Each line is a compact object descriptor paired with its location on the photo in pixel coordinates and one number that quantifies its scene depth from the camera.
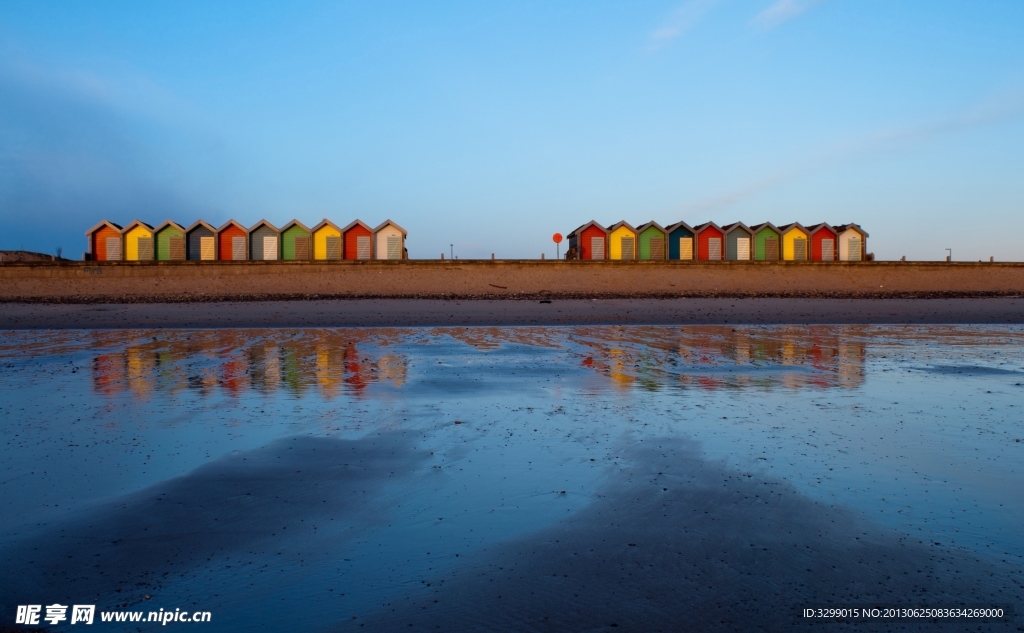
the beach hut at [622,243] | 50.34
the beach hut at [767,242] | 51.41
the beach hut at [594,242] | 50.44
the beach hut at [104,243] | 47.34
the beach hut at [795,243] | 51.62
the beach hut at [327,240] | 47.62
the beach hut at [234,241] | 47.34
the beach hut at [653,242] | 50.50
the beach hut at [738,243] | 51.25
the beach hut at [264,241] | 47.25
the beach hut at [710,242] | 50.94
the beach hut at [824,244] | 51.75
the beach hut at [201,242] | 47.25
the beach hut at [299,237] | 47.53
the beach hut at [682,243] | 50.70
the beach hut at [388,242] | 47.91
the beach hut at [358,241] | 47.81
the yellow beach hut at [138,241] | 47.34
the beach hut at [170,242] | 47.22
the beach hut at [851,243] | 51.88
